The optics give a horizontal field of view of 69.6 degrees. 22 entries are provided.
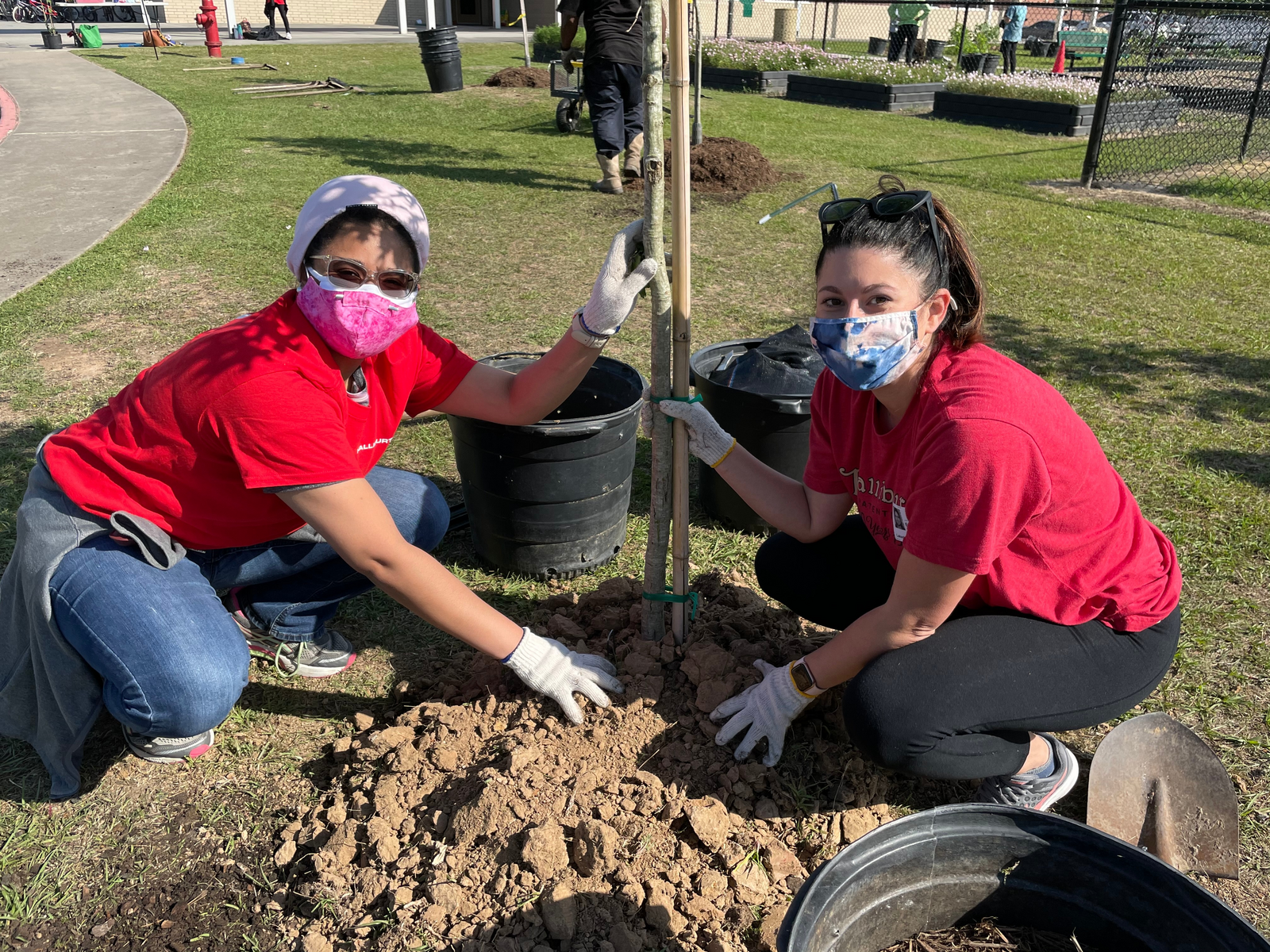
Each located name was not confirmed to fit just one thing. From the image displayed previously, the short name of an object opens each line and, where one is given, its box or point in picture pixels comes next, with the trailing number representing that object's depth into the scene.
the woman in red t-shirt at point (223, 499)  2.06
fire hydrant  19.92
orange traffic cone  20.94
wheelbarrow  11.38
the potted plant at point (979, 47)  19.88
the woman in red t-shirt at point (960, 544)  1.81
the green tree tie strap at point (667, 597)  2.49
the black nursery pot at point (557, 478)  2.94
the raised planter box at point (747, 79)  16.05
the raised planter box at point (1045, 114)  10.66
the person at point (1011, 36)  19.42
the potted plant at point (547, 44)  19.59
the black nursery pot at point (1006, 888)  1.56
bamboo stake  1.96
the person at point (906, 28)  18.98
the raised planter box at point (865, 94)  14.35
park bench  23.62
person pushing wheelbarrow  7.68
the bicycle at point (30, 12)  26.60
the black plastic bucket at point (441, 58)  14.16
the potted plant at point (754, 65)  16.11
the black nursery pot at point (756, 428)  3.24
